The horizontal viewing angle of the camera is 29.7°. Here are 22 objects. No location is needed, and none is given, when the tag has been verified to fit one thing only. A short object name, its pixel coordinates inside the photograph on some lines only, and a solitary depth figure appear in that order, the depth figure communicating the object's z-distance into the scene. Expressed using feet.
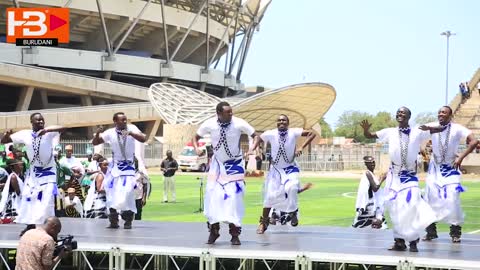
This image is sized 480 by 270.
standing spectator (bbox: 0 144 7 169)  68.13
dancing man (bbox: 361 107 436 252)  41.32
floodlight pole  270.67
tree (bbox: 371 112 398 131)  529.45
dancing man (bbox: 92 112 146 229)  50.80
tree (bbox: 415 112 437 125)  446.60
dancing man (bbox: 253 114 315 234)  50.60
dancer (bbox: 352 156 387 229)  53.21
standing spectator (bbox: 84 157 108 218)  60.03
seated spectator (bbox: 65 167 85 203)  65.63
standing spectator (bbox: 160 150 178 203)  95.40
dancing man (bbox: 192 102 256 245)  43.57
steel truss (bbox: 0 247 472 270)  37.29
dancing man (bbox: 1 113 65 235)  47.11
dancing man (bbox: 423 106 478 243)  45.47
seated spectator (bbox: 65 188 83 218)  64.75
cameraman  31.55
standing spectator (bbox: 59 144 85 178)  70.23
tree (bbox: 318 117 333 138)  562.62
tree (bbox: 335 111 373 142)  547.90
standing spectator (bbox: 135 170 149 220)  62.08
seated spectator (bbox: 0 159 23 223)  54.75
